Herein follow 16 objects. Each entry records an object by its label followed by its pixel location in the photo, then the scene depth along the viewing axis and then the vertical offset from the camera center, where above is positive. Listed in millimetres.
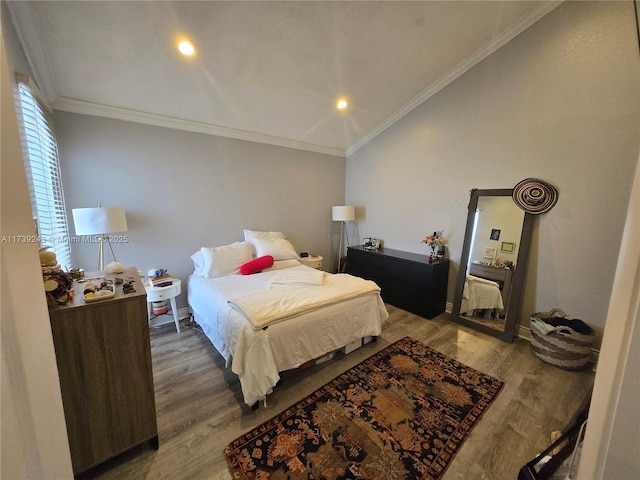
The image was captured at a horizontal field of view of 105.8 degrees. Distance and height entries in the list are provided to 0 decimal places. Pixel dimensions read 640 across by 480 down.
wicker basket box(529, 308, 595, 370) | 2053 -1148
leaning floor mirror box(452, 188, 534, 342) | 2529 -564
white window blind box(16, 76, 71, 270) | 1454 +266
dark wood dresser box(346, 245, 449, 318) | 2990 -874
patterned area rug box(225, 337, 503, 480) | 1330 -1378
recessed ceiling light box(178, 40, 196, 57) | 1908 +1293
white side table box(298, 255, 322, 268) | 3620 -752
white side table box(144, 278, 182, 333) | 2381 -842
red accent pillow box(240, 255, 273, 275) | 2846 -654
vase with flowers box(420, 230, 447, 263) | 3131 -376
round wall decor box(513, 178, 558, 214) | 2342 +184
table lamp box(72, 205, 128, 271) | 1987 -108
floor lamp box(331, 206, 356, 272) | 3912 -28
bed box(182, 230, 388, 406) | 1648 -816
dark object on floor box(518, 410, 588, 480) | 955 -1010
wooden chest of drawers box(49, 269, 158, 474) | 1121 -821
